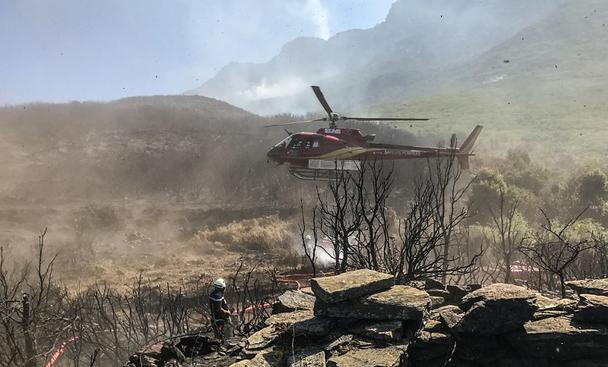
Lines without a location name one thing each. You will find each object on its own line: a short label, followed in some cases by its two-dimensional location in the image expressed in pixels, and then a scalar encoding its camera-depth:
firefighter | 7.75
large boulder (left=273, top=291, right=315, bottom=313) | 5.94
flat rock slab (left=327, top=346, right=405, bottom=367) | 4.30
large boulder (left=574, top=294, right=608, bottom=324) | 4.57
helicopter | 18.89
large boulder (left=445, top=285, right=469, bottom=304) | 6.27
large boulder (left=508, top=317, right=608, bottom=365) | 4.47
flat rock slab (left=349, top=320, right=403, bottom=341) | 4.70
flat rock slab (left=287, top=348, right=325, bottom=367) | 4.41
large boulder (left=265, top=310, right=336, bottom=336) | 4.93
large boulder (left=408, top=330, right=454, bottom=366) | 4.73
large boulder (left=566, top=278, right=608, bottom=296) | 5.27
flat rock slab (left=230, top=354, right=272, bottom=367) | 4.49
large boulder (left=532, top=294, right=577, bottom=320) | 4.90
